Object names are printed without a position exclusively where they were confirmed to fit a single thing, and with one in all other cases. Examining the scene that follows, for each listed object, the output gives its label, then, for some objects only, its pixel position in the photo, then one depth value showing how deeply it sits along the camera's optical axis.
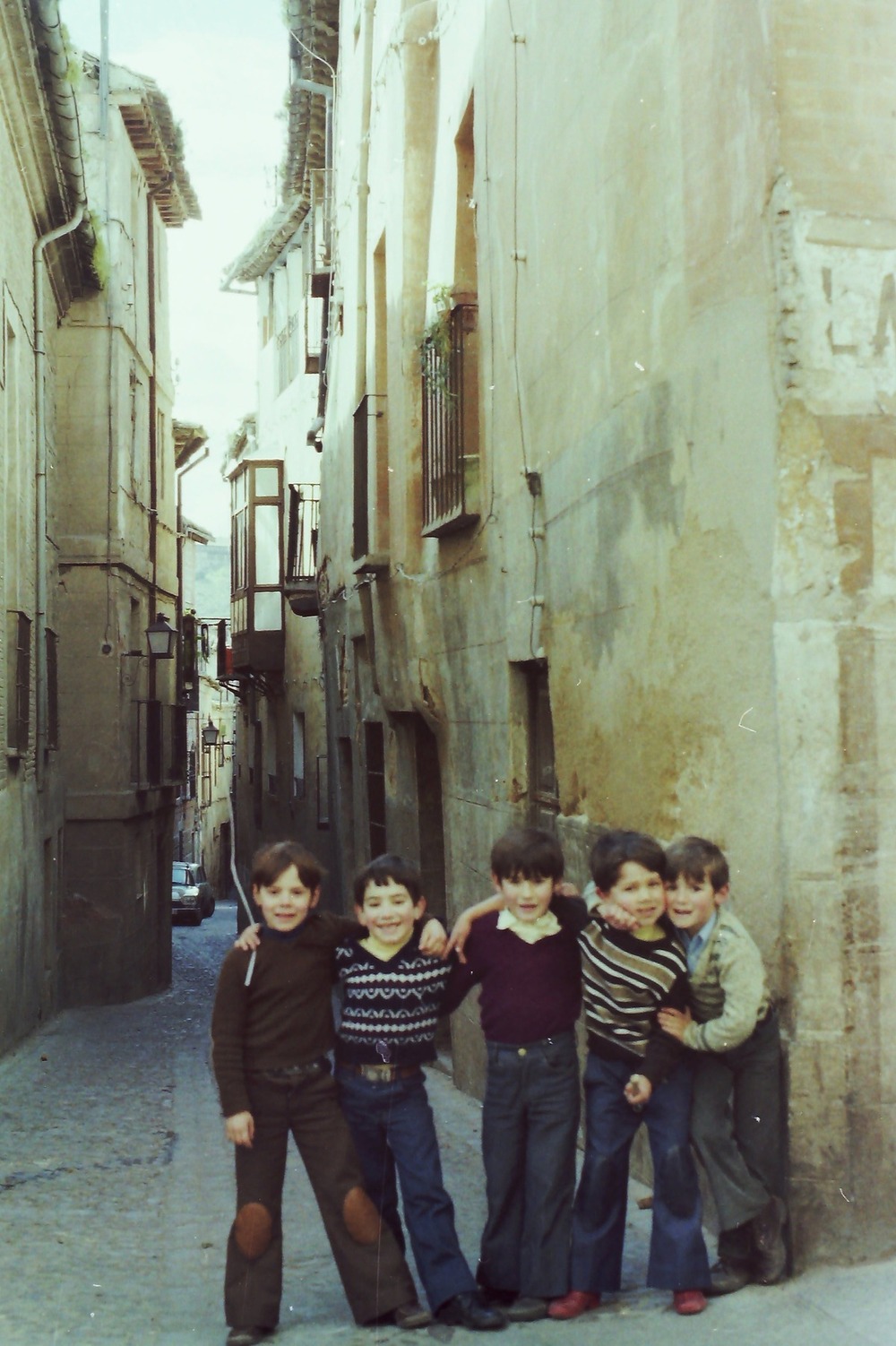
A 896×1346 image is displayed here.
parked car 32.34
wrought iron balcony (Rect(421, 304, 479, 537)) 9.12
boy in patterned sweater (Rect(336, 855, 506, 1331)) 4.39
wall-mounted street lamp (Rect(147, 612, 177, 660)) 19.20
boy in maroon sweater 4.41
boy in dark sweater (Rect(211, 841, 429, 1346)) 4.41
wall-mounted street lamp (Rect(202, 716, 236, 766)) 32.55
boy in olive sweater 4.31
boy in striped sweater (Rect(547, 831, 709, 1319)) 4.32
